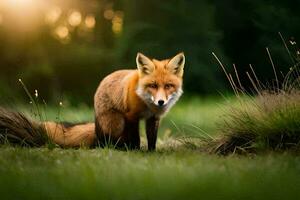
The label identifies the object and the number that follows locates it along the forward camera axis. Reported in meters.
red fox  17.00
